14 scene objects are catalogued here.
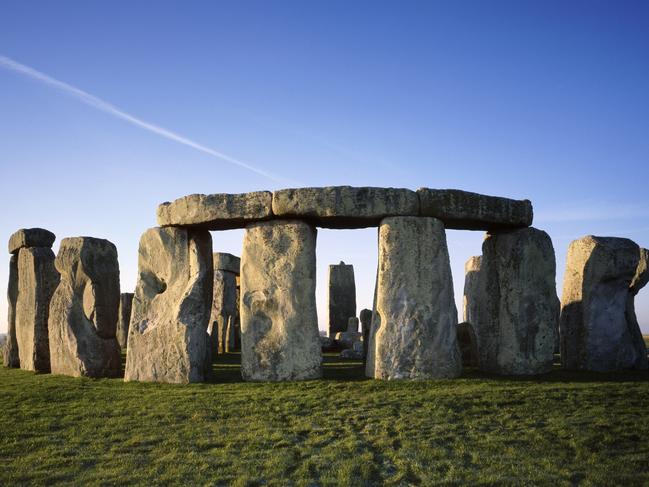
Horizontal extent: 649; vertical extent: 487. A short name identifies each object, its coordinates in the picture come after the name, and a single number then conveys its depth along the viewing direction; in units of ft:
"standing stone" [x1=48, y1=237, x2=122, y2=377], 31.01
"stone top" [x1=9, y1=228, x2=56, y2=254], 36.19
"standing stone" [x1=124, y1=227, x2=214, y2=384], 28.68
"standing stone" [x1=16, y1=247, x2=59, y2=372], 34.53
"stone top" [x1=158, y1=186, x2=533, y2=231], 28.25
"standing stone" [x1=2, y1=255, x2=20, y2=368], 37.45
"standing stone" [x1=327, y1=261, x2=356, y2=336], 60.29
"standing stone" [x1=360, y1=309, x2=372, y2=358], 35.89
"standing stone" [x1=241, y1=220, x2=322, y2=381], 28.32
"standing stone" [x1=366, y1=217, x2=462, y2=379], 27.89
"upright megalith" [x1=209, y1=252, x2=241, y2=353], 49.88
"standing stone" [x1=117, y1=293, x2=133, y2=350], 50.62
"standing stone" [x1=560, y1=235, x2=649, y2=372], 32.73
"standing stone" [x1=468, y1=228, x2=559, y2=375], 30.81
